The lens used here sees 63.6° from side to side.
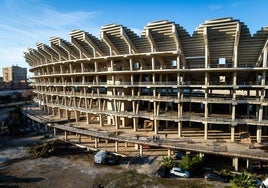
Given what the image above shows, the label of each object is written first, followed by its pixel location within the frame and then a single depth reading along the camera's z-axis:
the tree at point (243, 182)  23.66
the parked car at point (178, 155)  33.69
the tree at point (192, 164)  29.58
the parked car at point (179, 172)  28.34
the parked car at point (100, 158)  33.88
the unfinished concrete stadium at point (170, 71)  34.31
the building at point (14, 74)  179.25
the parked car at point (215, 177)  27.28
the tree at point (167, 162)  30.99
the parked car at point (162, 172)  28.91
